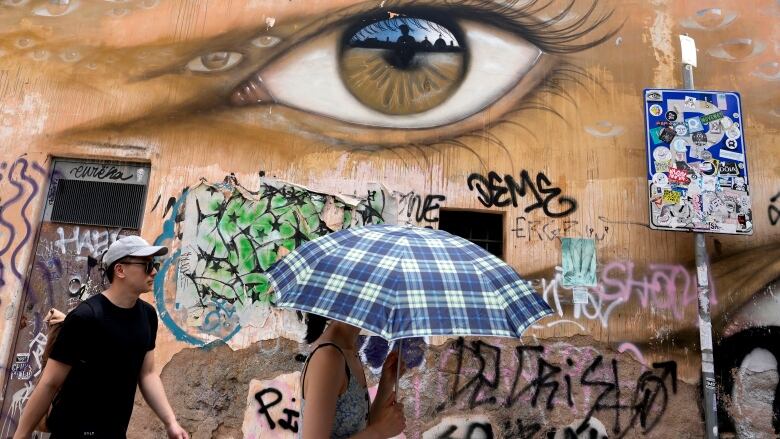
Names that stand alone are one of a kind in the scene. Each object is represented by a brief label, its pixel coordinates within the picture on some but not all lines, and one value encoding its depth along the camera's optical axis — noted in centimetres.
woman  200
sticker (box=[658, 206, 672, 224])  495
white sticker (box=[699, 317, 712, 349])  483
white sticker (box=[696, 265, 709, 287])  492
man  253
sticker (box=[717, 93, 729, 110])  520
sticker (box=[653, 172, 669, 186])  506
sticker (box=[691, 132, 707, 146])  514
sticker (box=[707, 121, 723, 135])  516
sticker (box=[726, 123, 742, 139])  513
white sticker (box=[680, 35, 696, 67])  529
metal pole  471
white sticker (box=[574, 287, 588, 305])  506
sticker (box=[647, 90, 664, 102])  525
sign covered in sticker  496
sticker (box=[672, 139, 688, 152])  514
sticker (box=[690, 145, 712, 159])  511
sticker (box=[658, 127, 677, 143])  516
